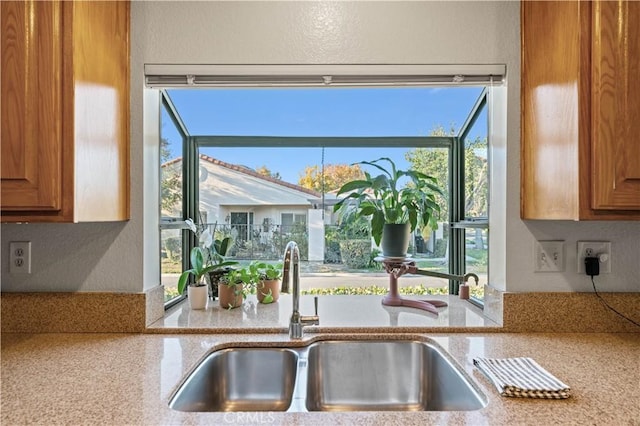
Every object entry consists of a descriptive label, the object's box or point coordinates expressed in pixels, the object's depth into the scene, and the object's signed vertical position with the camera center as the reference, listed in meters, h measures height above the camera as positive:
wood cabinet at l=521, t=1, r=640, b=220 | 0.97 +0.28
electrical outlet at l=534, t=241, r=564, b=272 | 1.30 -0.16
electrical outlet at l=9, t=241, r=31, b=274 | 1.27 -0.15
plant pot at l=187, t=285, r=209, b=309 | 1.49 -0.35
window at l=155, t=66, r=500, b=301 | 1.77 +0.28
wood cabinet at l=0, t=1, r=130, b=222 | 0.93 +0.28
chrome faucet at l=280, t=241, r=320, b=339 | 1.21 -0.33
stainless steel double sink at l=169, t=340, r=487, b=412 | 1.13 -0.54
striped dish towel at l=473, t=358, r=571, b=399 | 0.84 -0.41
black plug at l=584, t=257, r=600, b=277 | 1.28 -0.19
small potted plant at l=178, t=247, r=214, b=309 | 1.49 -0.30
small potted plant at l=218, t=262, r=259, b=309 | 1.50 -0.30
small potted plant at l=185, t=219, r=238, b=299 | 1.58 -0.19
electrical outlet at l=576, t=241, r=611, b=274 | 1.29 -0.14
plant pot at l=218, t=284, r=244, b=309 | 1.50 -0.34
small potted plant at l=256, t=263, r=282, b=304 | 1.57 -0.31
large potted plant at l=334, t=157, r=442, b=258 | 1.52 +0.03
